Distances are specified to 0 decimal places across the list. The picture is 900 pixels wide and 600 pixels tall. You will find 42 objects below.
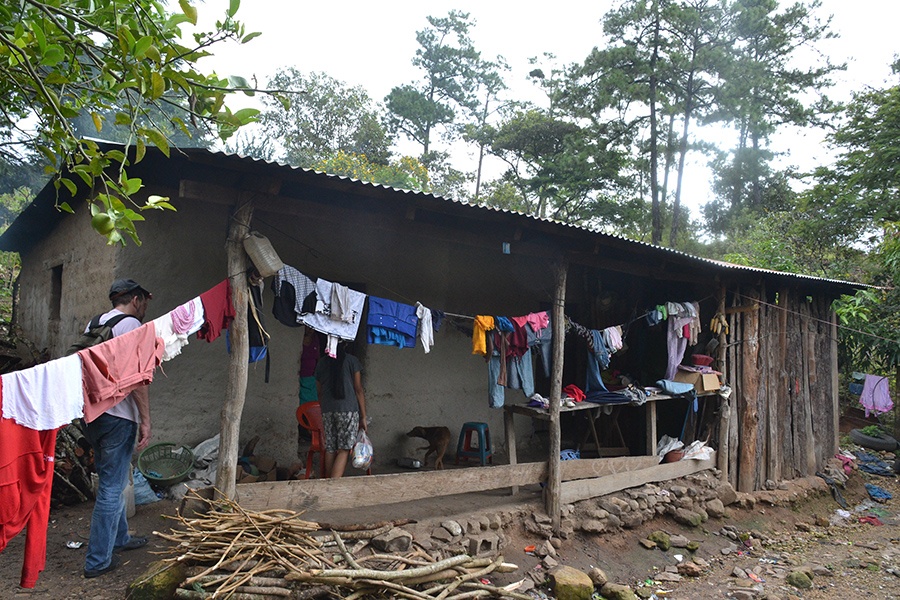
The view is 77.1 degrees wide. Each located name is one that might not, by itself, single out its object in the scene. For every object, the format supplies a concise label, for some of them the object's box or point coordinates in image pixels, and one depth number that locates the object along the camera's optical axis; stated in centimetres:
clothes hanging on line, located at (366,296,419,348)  523
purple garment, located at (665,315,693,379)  787
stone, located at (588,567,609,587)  546
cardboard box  783
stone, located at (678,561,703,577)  610
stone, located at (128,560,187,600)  368
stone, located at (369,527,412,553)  459
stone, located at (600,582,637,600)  522
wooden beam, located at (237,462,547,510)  443
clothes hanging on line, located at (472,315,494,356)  582
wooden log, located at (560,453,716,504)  643
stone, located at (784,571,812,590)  593
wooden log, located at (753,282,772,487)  862
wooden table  634
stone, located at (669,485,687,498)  734
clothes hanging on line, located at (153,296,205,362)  392
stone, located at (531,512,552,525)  594
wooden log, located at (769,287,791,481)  886
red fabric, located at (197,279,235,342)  418
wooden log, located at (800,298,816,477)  945
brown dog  661
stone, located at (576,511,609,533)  619
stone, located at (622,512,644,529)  659
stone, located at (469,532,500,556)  525
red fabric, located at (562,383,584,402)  703
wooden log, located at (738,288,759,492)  841
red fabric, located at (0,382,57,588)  291
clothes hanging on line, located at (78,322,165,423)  341
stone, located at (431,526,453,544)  511
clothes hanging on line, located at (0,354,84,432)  298
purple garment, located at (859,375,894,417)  1158
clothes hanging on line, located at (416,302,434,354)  547
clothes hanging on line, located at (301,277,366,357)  477
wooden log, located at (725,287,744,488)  834
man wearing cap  396
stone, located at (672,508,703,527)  709
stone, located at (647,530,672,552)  654
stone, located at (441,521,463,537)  520
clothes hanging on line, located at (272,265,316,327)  463
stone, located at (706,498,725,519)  753
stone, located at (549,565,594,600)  506
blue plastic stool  717
